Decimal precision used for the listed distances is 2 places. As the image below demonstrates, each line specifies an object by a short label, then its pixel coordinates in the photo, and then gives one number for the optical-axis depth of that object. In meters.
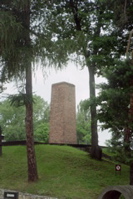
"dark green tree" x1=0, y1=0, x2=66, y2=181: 10.66
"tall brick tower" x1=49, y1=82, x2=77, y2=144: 20.22
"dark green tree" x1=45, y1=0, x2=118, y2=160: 12.98
